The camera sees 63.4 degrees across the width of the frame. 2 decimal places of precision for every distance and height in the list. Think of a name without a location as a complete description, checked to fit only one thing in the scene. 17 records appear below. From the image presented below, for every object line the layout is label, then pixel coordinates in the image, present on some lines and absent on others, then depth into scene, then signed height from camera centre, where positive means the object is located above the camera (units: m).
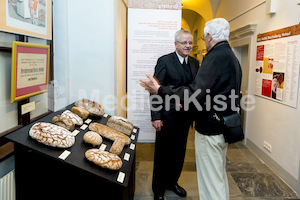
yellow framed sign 1.71 +0.01
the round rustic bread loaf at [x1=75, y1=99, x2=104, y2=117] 2.26 -0.32
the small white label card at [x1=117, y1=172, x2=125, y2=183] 1.48 -0.64
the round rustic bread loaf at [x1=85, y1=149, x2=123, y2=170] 1.51 -0.54
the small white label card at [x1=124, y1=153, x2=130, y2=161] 1.79 -0.62
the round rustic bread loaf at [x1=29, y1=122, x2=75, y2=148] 1.51 -0.40
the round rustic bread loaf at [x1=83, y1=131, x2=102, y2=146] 1.72 -0.47
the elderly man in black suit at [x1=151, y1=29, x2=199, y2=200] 2.47 -0.45
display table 1.46 -0.64
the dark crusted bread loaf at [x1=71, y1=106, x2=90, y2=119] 2.11 -0.34
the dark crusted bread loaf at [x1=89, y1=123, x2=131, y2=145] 1.94 -0.48
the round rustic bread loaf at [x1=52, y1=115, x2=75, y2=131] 1.79 -0.37
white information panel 3.40 +0.53
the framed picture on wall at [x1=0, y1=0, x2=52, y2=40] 1.57 +0.40
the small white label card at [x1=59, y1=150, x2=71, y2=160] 1.47 -0.51
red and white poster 3.14 +0.21
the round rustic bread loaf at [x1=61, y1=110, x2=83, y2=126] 1.94 -0.36
